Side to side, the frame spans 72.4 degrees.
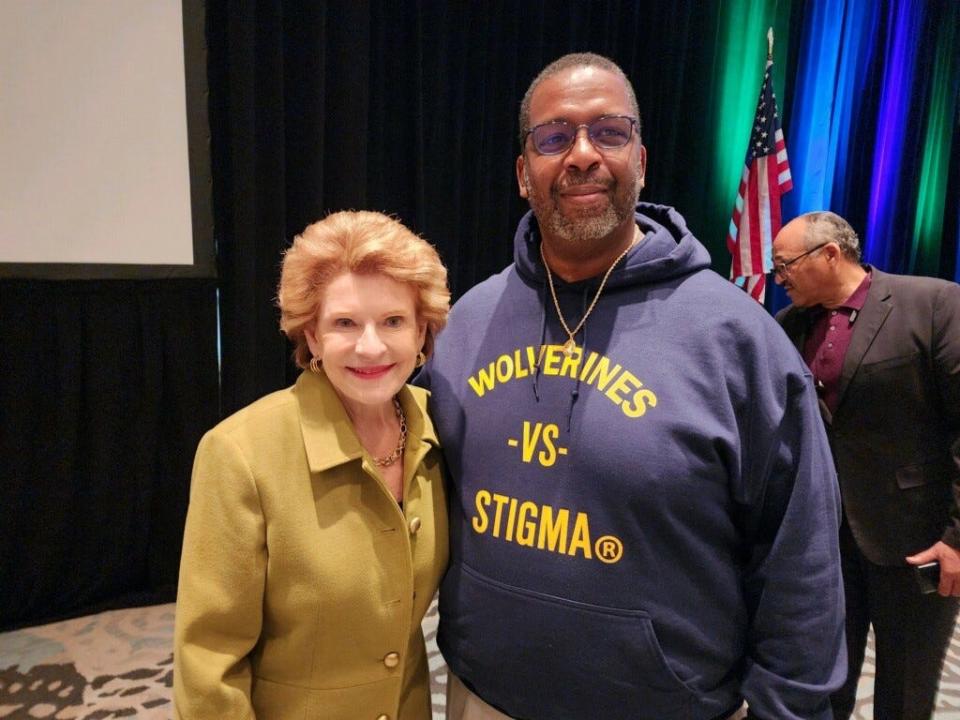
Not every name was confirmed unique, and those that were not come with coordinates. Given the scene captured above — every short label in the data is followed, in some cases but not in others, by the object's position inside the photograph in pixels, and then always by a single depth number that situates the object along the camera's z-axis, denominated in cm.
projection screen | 250
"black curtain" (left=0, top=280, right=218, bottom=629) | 266
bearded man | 102
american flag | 390
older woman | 99
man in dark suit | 180
